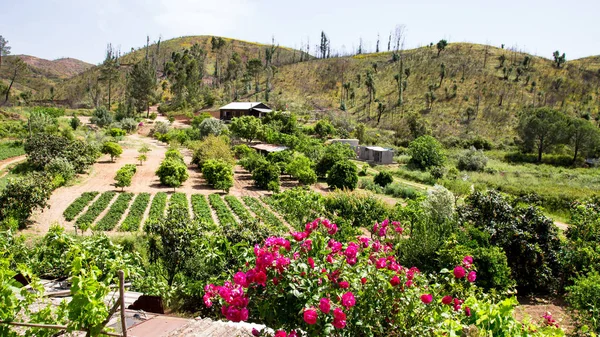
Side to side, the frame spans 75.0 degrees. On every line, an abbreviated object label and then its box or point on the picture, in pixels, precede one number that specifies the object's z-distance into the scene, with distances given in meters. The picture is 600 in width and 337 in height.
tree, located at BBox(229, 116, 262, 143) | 40.75
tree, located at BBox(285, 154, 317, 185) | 27.89
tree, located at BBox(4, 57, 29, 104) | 57.97
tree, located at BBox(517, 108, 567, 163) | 43.81
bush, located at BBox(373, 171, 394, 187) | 30.36
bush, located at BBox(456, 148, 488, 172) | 39.03
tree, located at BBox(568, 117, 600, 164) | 42.78
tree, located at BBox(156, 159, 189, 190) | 25.39
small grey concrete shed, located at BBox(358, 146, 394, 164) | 40.69
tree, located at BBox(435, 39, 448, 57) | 78.56
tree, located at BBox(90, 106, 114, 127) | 50.25
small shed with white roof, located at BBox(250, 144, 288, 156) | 36.69
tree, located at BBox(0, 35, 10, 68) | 55.81
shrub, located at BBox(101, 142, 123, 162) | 31.50
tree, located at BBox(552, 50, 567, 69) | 71.69
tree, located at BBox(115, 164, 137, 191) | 23.72
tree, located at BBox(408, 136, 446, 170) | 37.91
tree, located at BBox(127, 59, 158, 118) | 58.22
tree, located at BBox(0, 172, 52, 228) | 16.44
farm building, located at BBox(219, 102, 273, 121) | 54.62
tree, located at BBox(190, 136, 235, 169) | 31.14
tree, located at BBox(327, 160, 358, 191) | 27.64
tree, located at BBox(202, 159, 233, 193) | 25.16
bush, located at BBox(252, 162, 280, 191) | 27.22
